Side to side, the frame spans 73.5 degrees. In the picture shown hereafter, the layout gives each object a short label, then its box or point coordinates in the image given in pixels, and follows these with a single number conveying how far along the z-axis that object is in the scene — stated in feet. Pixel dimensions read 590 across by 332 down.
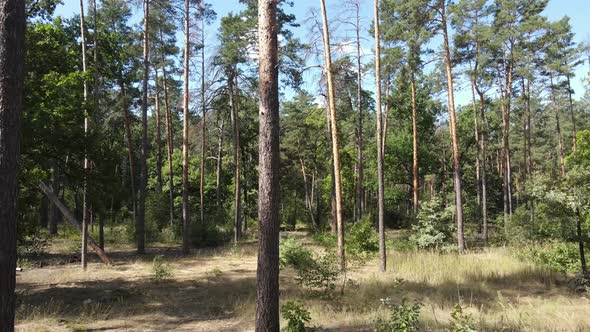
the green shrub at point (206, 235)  74.84
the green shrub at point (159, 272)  41.39
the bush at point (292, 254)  41.48
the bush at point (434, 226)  57.77
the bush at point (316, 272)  31.63
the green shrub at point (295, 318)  21.17
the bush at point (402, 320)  18.43
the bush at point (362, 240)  61.67
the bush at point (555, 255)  45.27
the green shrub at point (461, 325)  16.37
